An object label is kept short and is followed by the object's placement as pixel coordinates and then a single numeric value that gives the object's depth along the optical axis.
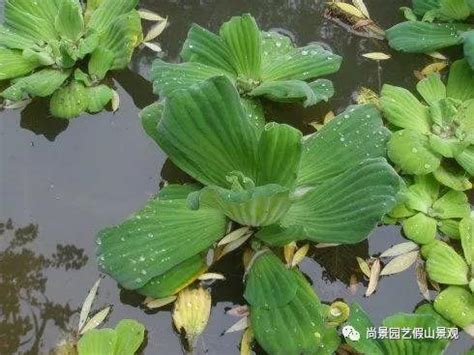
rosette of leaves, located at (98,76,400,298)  0.32
